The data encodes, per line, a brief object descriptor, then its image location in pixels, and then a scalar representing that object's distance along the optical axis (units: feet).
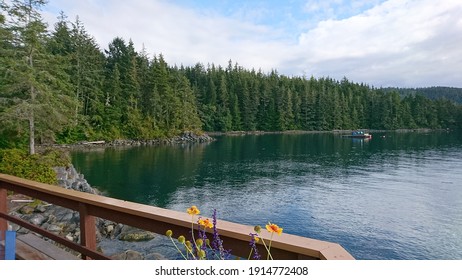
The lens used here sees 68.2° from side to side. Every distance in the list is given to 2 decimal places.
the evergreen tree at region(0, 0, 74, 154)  51.29
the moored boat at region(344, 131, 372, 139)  194.31
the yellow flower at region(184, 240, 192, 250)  5.32
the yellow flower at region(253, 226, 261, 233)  4.92
